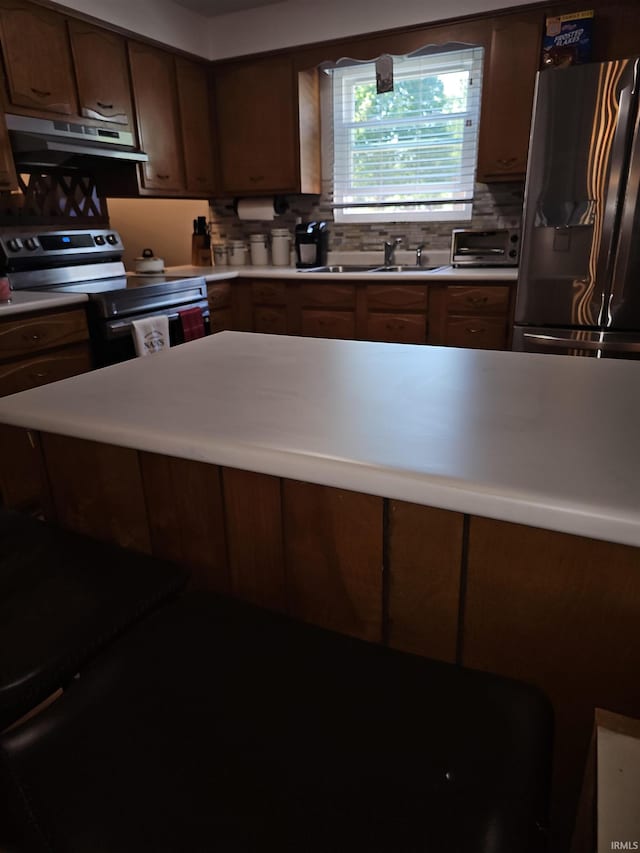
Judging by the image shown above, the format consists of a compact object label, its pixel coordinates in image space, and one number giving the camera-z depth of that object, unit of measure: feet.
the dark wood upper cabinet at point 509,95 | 9.71
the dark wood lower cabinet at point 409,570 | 2.27
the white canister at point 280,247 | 13.05
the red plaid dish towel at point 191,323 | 10.17
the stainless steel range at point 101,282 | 8.77
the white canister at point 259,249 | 13.32
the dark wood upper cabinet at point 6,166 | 8.32
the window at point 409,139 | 11.45
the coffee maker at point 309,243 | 12.51
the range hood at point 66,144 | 8.50
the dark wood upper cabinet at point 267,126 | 11.63
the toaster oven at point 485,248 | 10.89
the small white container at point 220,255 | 13.69
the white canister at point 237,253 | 13.50
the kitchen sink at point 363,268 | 12.11
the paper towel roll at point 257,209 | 12.82
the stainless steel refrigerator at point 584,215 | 8.15
